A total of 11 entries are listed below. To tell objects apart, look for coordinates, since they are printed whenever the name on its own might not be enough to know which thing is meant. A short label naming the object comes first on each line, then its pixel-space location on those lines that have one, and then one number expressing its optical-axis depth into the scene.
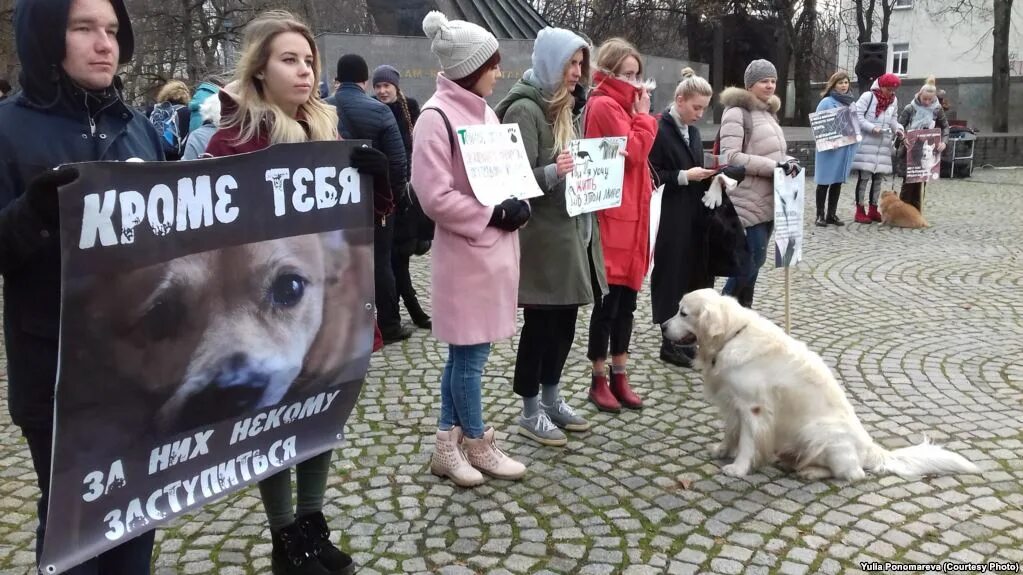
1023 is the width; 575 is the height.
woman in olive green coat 3.71
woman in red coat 4.20
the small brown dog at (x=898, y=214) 11.05
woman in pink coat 3.28
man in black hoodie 1.87
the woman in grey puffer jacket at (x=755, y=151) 5.49
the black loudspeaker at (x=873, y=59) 14.94
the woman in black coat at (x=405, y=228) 6.30
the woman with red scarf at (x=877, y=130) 11.08
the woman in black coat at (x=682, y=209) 4.88
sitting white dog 3.69
